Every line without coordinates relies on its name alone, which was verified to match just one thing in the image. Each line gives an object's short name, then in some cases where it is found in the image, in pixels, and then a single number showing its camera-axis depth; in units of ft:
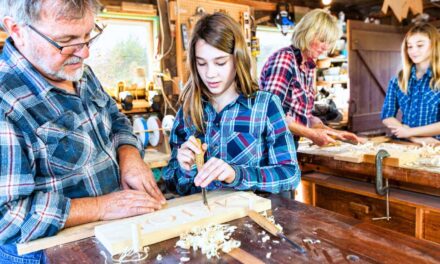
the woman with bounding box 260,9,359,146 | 7.72
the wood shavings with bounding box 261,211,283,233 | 3.67
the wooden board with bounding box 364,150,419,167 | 6.84
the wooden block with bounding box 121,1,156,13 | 12.25
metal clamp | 6.97
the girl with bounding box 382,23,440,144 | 9.23
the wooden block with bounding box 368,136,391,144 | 9.24
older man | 3.46
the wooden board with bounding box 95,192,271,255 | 3.48
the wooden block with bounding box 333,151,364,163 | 7.41
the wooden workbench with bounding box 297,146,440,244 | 6.50
